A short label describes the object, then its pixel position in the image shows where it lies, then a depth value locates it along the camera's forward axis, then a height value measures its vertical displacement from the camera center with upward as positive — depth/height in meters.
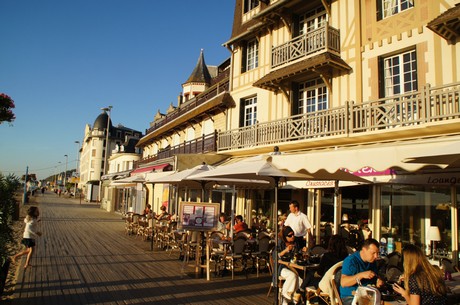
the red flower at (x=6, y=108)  8.66 +1.93
